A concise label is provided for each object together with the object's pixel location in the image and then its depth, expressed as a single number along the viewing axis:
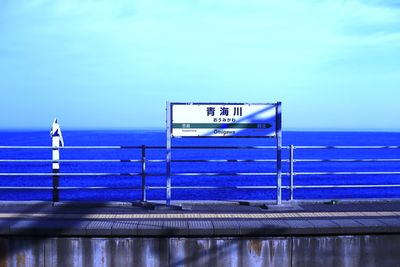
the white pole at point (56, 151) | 8.68
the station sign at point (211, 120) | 8.21
